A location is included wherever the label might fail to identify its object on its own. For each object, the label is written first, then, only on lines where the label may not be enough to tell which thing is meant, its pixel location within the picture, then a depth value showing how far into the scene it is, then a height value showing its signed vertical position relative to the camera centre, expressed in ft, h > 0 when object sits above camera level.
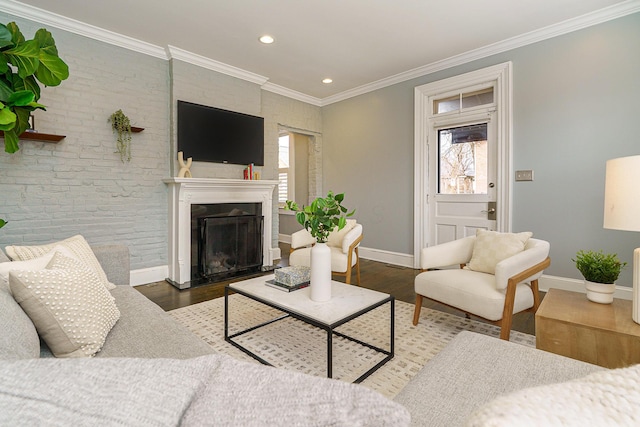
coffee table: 5.42 -1.86
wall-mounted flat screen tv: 12.35 +3.15
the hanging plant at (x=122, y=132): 10.85 +2.71
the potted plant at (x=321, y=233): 6.16 -0.50
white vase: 6.15 -1.28
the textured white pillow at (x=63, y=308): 3.59 -1.23
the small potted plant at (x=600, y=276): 5.73 -1.23
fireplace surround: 11.71 +0.19
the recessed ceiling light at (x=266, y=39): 11.05 +6.12
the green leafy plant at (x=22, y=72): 5.47 +2.79
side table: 4.64 -1.93
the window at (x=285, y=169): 22.80 +2.98
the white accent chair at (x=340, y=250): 10.43 -1.48
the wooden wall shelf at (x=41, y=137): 9.05 +2.12
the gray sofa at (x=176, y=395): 1.26 -0.84
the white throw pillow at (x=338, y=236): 11.87 -1.05
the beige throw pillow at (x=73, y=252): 5.44 -0.82
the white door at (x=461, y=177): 12.26 +1.38
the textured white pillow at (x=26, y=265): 4.15 -0.87
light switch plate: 11.08 +1.25
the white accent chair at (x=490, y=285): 6.38 -1.71
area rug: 6.05 -3.06
